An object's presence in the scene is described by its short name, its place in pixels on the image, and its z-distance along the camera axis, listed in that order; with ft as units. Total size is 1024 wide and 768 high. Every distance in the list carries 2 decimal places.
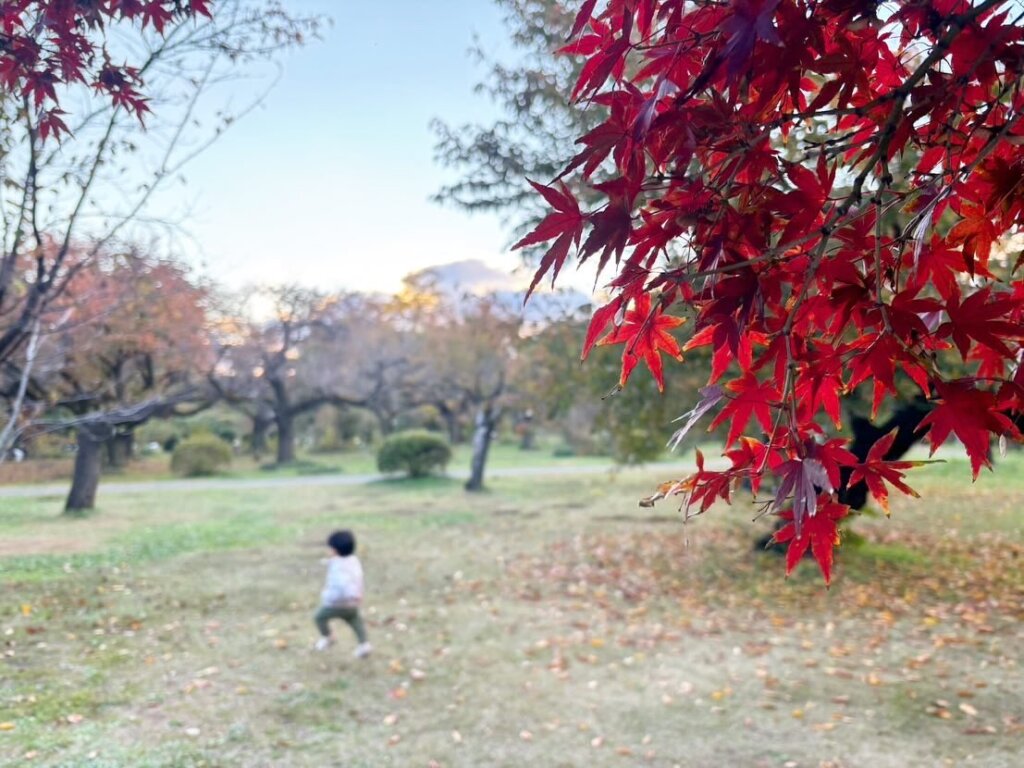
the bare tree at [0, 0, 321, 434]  10.71
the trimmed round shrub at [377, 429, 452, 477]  54.95
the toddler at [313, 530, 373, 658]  16.03
